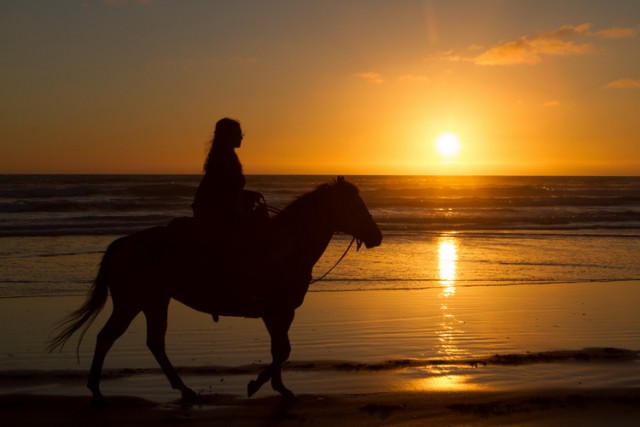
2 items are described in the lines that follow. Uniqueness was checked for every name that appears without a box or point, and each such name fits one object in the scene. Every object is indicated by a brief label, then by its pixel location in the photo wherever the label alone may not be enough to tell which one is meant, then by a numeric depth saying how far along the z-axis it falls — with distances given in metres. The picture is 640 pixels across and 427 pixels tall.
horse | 5.53
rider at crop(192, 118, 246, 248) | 5.36
